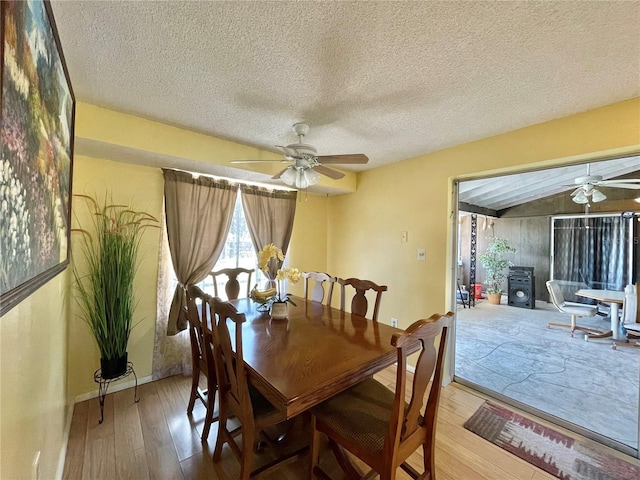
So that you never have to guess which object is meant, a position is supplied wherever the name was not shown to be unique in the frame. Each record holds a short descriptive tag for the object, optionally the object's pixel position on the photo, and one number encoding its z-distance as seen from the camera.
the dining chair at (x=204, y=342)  1.72
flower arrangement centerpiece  2.06
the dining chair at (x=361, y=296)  2.18
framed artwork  0.67
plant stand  2.07
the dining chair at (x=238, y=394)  1.31
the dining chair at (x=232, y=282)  2.85
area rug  1.63
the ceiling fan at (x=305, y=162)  1.89
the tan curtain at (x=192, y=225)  2.64
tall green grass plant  2.13
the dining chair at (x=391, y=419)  1.10
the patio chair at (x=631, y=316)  2.60
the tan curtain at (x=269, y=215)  3.23
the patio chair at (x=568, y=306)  3.23
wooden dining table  1.14
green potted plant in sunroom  3.69
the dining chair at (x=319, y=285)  2.58
